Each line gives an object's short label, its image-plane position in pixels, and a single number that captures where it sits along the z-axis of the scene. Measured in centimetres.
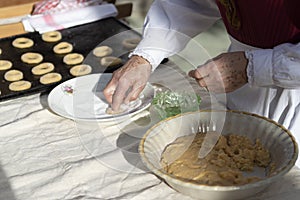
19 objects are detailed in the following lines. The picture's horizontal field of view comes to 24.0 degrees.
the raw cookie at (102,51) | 198
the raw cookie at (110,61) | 190
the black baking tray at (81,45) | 188
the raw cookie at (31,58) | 193
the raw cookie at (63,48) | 199
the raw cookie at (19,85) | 175
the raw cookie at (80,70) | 186
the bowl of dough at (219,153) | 127
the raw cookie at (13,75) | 182
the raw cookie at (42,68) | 186
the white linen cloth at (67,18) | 212
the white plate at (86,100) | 158
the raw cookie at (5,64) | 189
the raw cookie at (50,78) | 179
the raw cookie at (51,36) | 206
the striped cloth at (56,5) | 218
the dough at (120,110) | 157
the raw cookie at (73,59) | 192
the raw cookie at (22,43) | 201
